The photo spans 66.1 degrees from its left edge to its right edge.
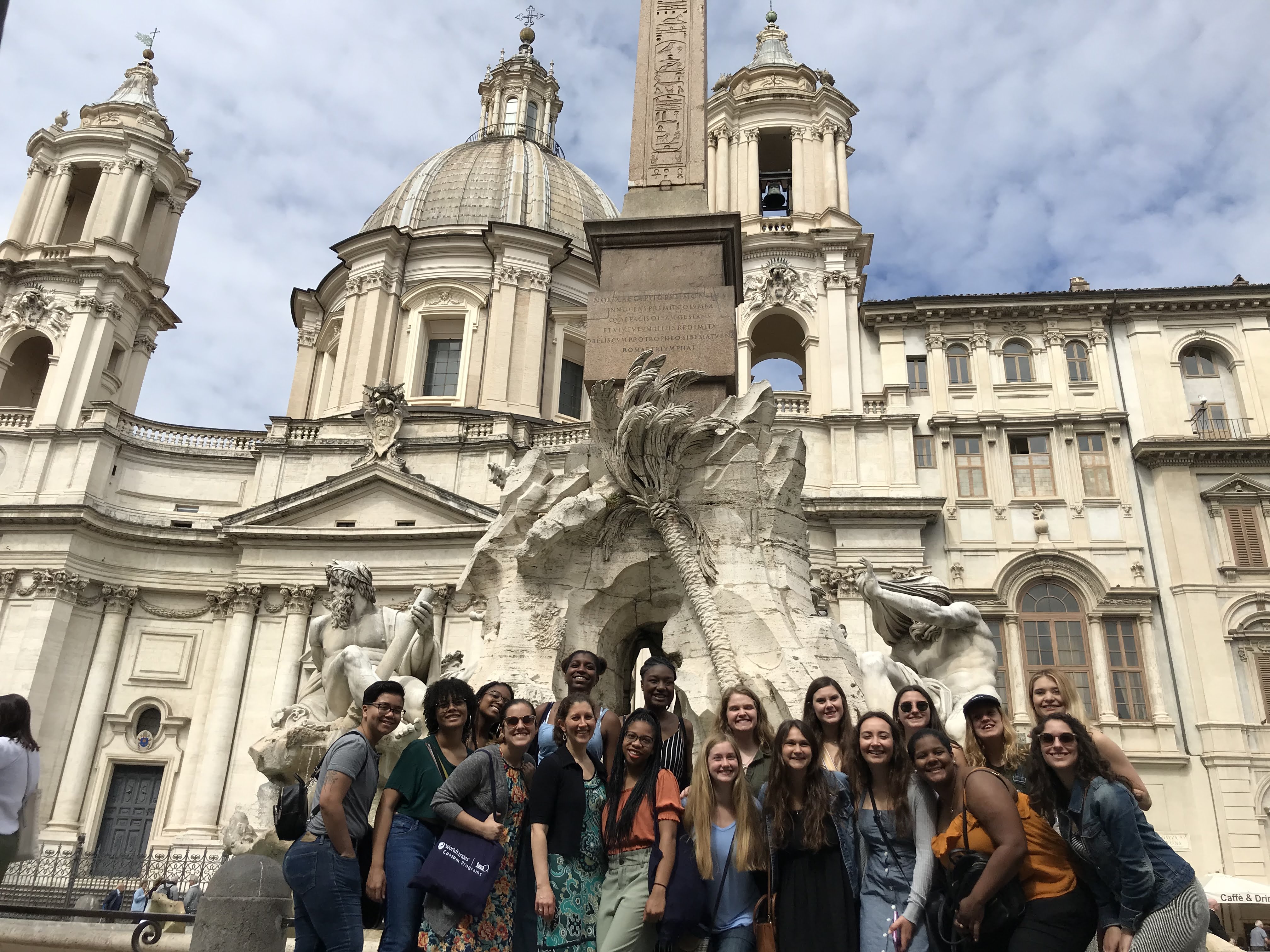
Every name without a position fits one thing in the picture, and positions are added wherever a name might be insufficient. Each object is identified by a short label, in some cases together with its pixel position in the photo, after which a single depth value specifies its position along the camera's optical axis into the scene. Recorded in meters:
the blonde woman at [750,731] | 4.54
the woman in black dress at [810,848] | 3.80
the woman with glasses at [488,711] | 4.88
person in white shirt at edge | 4.81
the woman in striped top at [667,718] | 4.65
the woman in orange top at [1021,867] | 3.41
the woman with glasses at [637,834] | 3.98
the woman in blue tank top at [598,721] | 4.71
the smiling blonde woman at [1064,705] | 3.93
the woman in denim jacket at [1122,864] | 3.30
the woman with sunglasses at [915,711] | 4.52
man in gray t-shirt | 4.00
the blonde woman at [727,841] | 3.97
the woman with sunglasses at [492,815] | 4.00
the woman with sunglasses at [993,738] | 4.34
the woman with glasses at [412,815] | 4.17
